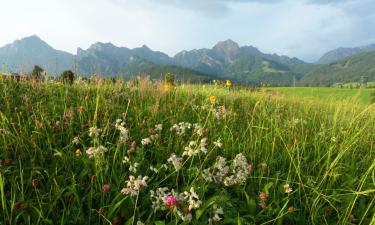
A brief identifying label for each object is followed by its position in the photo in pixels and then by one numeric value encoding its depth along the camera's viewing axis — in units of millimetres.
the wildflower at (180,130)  4377
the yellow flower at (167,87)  8380
